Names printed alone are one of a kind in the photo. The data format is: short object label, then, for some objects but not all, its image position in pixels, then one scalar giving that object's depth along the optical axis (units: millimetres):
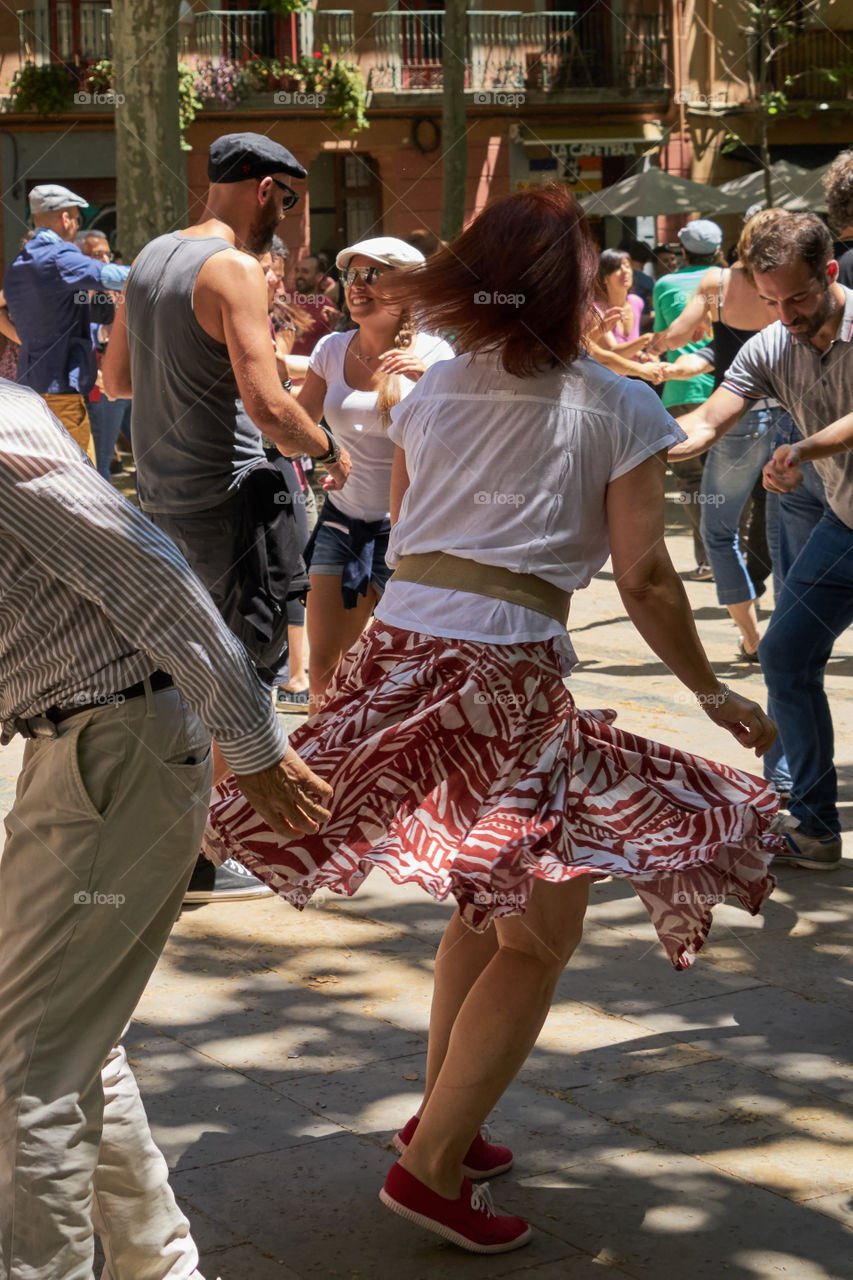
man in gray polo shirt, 4895
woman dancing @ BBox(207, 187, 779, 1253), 2949
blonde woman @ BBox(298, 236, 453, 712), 5965
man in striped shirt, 2293
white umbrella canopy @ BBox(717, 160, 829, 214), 22984
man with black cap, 4602
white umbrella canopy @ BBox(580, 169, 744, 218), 22688
